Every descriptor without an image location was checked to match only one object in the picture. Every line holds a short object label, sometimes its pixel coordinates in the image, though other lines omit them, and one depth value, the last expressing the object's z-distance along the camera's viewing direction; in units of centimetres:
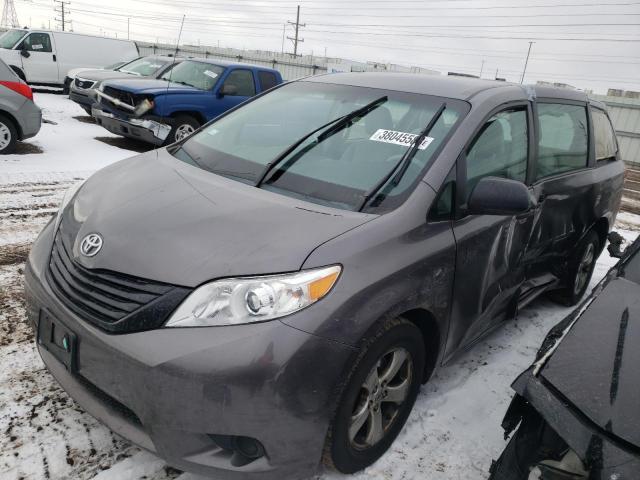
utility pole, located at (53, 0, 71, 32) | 7406
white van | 1461
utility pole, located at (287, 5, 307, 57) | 5564
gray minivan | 169
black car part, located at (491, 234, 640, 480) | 142
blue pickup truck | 829
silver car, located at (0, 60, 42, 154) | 696
